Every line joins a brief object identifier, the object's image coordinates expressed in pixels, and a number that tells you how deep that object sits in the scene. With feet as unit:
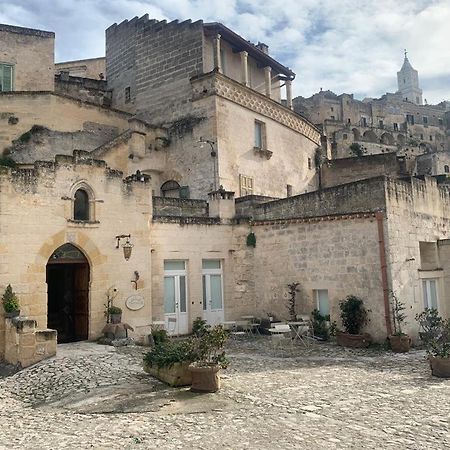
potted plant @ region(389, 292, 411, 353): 41.65
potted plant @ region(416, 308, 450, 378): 31.35
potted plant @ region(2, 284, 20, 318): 37.11
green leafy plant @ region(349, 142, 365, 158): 167.12
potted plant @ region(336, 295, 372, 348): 44.74
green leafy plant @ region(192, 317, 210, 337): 49.80
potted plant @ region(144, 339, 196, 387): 28.81
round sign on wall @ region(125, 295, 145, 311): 44.98
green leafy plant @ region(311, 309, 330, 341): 47.47
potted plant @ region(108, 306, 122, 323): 43.21
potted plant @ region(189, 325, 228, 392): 27.35
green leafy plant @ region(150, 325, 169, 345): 41.79
